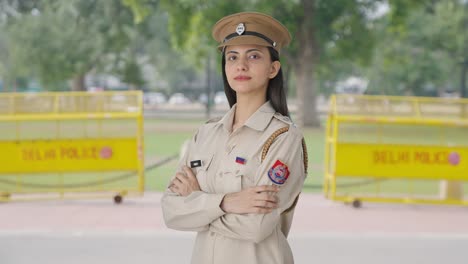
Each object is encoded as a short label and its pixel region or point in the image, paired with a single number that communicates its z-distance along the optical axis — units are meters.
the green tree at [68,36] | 27.70
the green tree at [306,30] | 19.28
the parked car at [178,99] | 65.00
